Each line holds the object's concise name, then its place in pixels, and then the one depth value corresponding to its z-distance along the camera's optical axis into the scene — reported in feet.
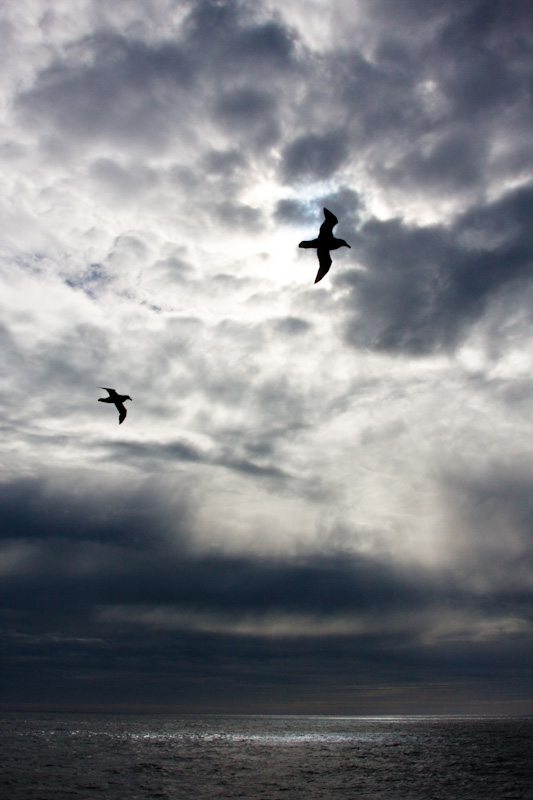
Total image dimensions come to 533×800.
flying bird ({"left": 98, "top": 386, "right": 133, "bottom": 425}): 132.35
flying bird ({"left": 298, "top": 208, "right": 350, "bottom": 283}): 78.33
